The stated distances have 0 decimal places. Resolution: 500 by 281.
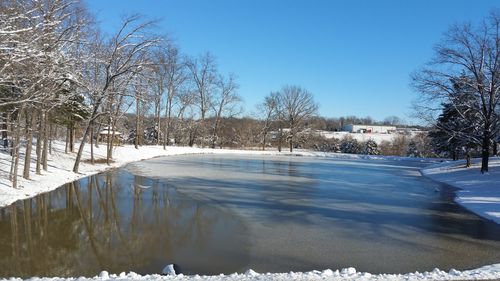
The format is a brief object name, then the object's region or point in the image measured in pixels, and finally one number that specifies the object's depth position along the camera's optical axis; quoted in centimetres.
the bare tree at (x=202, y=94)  6619
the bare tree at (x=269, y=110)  7475
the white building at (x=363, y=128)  14888
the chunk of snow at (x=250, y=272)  781
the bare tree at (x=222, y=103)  6800
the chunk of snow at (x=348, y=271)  798
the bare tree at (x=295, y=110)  7369
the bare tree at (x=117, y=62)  2547
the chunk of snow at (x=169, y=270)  807
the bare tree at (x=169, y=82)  5153
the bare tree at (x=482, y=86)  2519
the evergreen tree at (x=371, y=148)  7769
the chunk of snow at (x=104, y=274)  741
